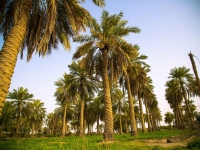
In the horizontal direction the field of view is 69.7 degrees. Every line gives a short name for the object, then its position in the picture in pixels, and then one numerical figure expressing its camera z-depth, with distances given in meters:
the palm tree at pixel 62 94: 31.09
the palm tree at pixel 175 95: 33.29
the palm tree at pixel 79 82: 28.03
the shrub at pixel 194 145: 7.68
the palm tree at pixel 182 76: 32.47
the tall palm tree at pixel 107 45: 14.60
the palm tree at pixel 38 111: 51.19
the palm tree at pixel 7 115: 35.16
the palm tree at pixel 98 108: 42.84
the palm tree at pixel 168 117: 69.88
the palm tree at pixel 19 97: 34.81
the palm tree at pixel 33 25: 6.03
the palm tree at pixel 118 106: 42.81
